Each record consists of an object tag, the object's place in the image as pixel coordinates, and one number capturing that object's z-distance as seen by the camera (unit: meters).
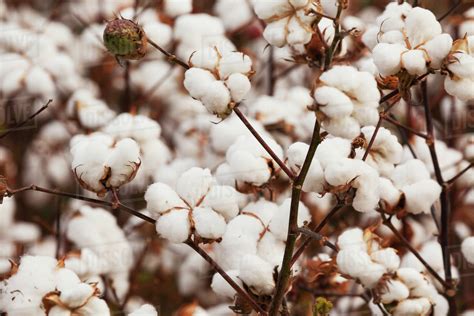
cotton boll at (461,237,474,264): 1.81
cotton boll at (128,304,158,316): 1.66
